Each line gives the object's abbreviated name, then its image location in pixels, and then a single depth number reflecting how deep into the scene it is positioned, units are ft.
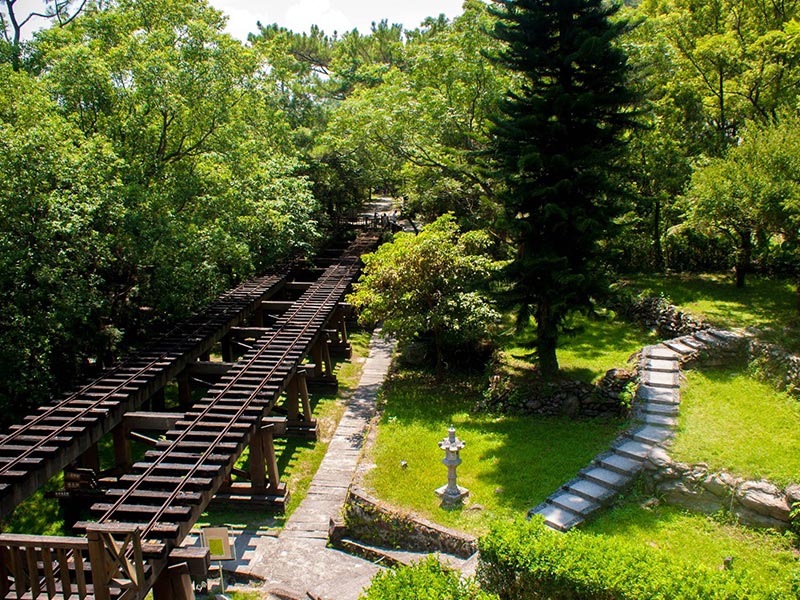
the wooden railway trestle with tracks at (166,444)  24.67
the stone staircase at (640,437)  34.09
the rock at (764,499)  31.42
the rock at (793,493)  31.17
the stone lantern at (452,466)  36.96
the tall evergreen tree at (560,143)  44.32
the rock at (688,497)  33.59
